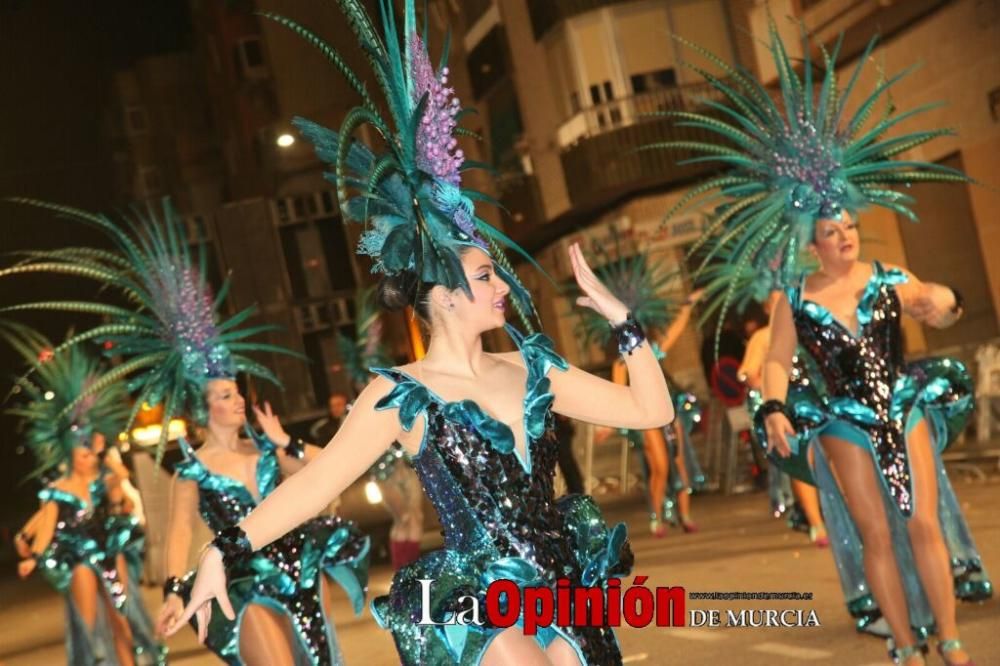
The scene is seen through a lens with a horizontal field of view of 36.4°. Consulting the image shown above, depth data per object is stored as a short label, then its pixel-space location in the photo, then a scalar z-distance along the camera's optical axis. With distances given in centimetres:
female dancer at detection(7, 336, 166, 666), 1052
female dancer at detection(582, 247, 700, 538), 1323
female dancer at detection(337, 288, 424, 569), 1288
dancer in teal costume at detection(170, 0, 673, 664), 380
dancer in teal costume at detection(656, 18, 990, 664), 622
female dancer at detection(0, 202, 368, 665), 683
